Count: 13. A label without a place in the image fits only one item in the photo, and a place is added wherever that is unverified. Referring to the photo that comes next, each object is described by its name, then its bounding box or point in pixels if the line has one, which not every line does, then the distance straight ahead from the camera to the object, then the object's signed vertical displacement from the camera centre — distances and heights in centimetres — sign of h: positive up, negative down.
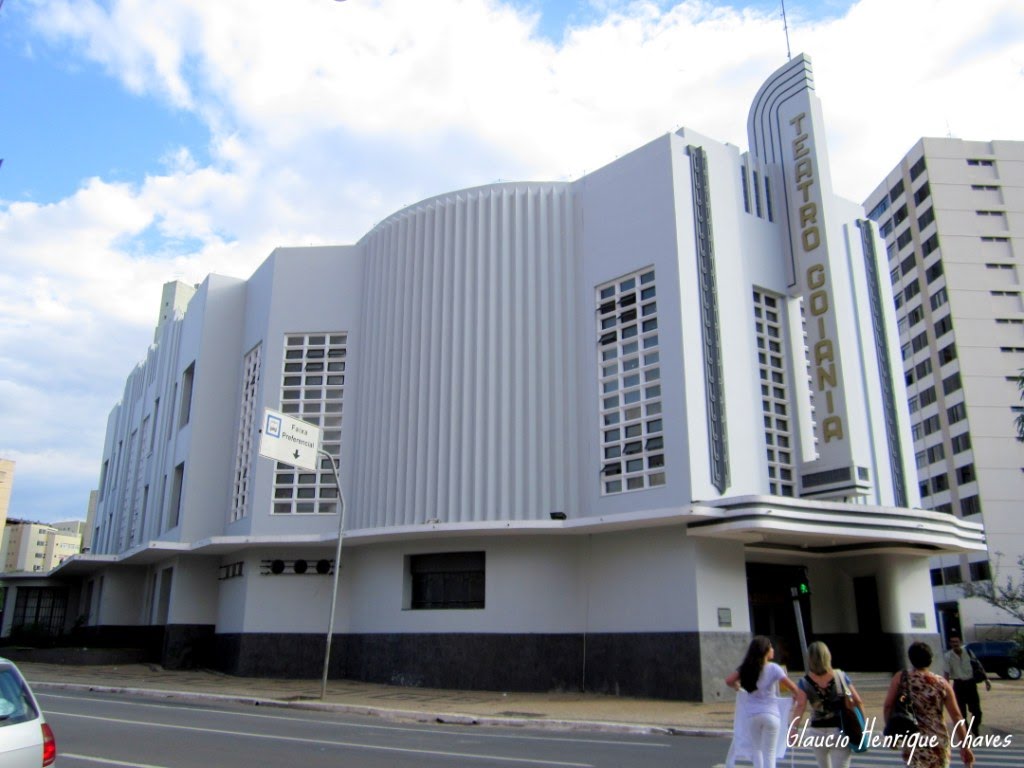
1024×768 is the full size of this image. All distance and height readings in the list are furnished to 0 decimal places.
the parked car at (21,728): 635 -69
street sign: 1755 +375
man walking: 1177 -63
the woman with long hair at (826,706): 713 -59
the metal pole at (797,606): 1468 +42
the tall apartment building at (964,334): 5384 +1878
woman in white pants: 717 -51
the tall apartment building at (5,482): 10251 +1686
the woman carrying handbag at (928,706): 671 -56
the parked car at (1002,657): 2916 -85
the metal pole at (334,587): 1822 +93
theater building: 1905 +453
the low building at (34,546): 12506 +1219
